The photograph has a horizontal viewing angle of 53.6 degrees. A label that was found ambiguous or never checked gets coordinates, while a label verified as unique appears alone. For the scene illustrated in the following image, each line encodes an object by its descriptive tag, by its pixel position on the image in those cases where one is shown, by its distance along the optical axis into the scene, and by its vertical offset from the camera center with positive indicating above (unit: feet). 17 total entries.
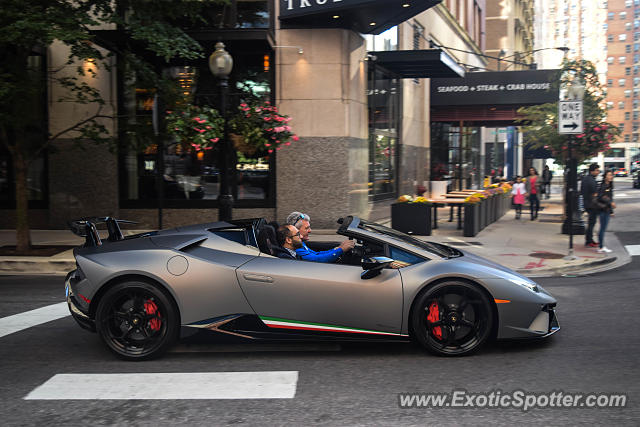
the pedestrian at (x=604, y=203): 43.27 -2.01
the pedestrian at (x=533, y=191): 70.08 -1.91
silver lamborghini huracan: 17.62 -3.54
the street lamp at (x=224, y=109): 37.17 +3.87
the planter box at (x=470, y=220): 51.37 -3.78
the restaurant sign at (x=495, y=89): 81.66 +11.40
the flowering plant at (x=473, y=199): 52.90 -2.10
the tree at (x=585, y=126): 60.64 +4.71
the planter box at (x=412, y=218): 51.13 -3.53
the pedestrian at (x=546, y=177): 107.55 -0.55
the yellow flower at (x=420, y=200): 51.24 -2.08
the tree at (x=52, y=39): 34.17 +7.72
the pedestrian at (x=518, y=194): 69.77 -2.22
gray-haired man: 20.03 -2.38
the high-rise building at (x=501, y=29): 162.71 +37.92
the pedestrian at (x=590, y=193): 44.21 -1.37
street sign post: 39.19 +3.52
